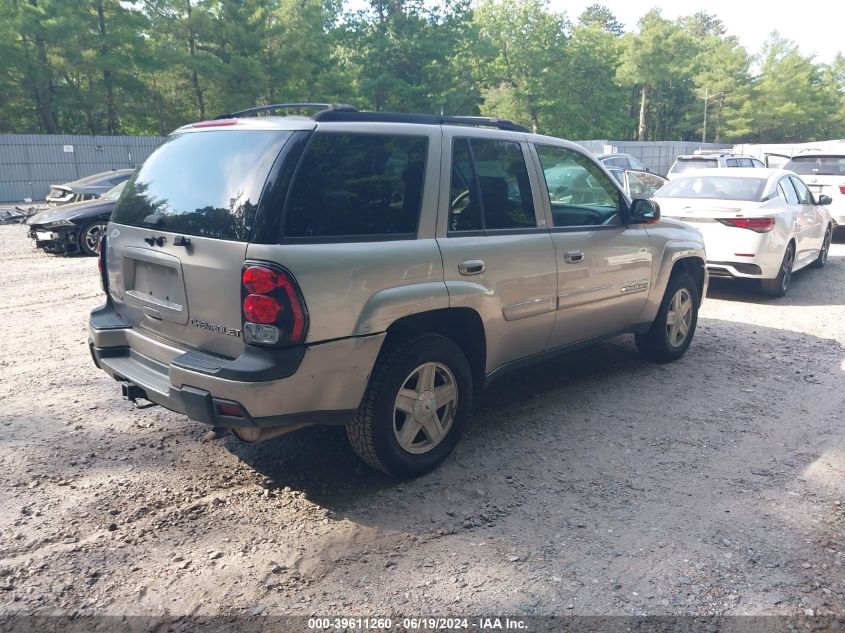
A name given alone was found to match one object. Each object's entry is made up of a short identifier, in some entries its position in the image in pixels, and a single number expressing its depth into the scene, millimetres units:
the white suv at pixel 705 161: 18625
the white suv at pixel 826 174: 14055
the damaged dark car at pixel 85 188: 13891
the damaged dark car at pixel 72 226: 11812
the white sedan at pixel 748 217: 8562
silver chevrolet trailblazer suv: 3217
